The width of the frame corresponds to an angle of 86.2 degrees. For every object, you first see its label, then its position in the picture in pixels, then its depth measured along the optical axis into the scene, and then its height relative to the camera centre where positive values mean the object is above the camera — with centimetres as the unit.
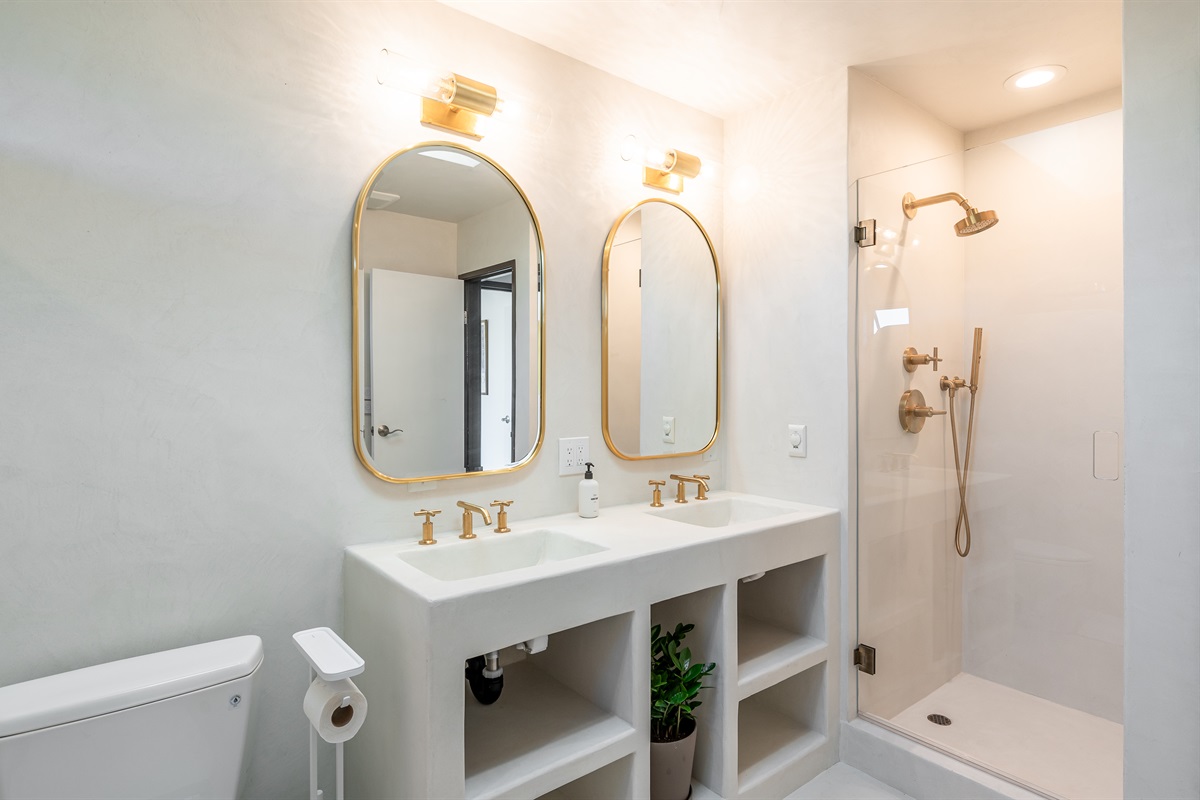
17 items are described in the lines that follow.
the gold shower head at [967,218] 198 +55
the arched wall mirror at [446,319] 171 +22
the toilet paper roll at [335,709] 121 -60
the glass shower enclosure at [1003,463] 174 -22
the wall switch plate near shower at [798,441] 228 -17
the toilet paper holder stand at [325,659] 117 -50
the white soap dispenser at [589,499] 203 -33
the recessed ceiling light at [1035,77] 211 +106
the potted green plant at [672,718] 174 -91
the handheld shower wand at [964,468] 205 -25
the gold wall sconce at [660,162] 226 +82
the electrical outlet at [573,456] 209 -20
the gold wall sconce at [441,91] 172 +83
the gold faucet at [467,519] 174 -34
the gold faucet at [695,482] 229 -34
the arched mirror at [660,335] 223 +21
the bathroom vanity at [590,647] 133 -67
